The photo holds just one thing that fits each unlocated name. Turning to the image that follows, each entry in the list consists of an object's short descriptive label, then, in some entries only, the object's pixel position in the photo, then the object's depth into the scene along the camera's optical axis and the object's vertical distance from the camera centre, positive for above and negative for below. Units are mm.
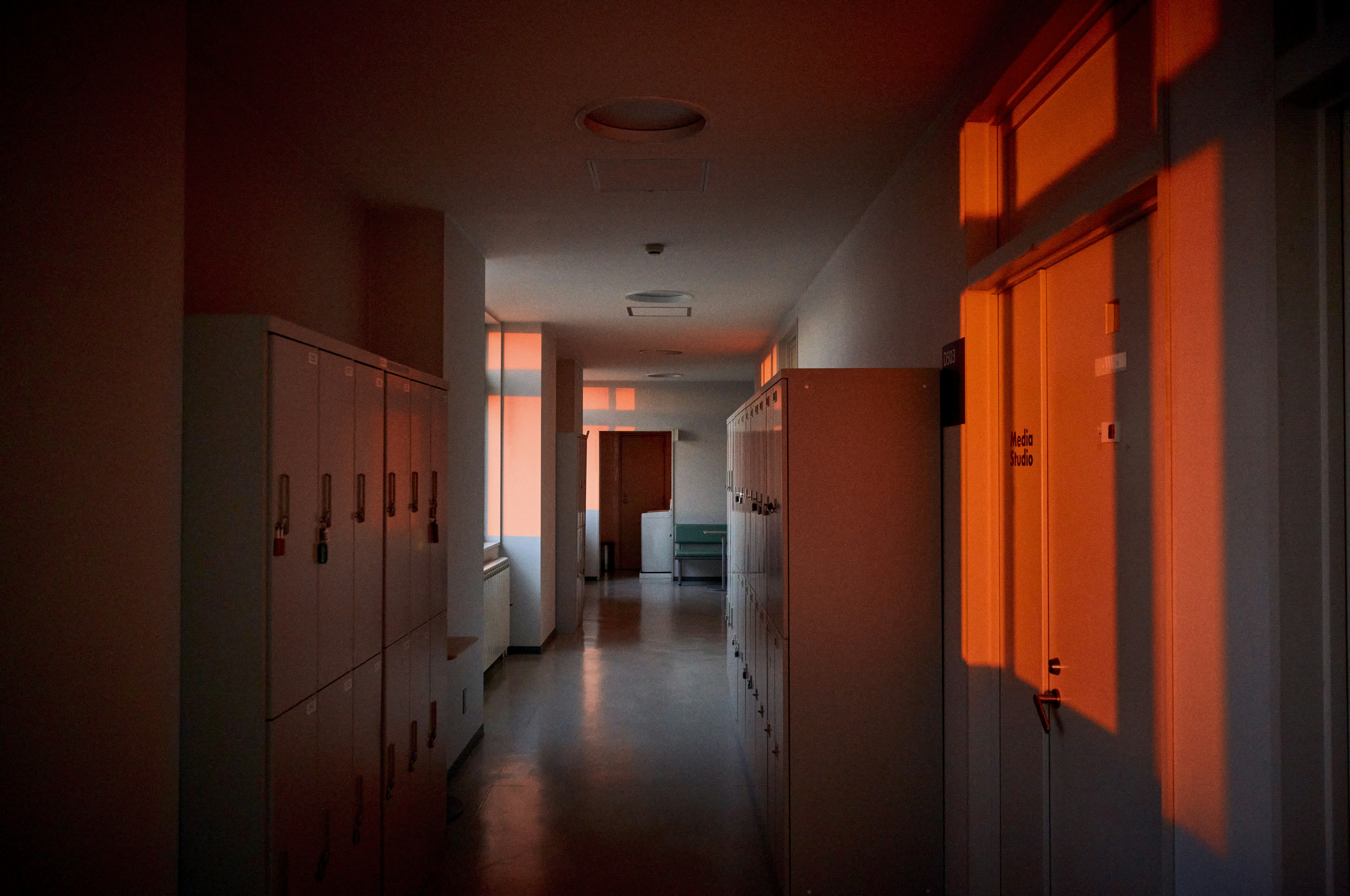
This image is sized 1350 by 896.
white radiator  6953 -1359
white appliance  14008 -1411
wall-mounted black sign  3008 +327
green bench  12773 -1312
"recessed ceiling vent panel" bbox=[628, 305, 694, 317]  7250 +1469
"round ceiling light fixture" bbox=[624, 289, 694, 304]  6812 +1510
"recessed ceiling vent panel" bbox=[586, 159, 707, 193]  3803 +1478
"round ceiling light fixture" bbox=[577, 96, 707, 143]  3359 +1546
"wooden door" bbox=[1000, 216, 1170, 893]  2010 -335
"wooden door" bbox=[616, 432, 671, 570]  14977 -373
